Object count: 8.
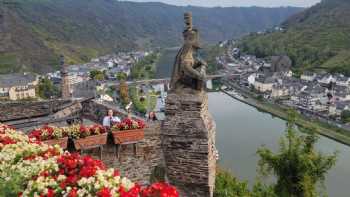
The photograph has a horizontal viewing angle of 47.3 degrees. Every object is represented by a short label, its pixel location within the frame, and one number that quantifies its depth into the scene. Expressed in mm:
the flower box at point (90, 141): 5973
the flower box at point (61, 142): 5785
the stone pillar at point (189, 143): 5387
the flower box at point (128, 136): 6195
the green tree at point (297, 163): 10695
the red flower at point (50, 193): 3034
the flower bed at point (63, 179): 2994
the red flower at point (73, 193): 2932
